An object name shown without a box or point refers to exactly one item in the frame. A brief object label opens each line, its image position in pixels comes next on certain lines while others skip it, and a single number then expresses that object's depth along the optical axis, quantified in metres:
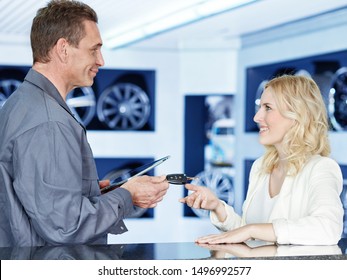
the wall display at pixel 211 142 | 9.91
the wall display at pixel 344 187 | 7.42
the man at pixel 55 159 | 2.15
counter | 1.94
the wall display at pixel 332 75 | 7.60
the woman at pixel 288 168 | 2.44
